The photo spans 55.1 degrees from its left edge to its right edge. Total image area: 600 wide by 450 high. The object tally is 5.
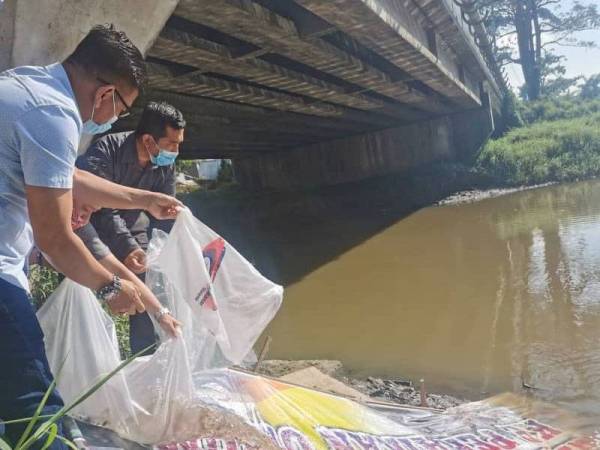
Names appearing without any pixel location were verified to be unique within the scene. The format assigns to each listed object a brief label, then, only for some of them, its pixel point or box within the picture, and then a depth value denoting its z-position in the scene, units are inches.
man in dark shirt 106.3
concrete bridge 131.5
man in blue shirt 55.7
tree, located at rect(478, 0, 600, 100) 1182.3
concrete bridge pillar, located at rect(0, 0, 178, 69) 107.0
